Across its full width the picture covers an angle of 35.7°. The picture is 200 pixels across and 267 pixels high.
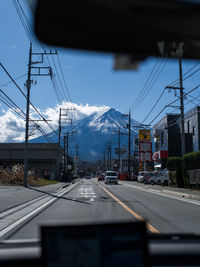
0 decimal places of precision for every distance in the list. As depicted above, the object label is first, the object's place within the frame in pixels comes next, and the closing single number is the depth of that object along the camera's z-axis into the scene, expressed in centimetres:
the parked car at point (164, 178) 3582
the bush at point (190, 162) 2520
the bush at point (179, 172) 2814
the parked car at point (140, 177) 4636
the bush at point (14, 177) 3403
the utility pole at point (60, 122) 5586
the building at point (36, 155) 6388
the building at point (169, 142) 5174
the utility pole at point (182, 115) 2879
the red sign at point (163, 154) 5350
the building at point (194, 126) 4778
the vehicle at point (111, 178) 4269
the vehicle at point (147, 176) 4384
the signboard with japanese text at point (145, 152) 5694
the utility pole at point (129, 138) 5687
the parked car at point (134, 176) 6247
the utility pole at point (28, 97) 2970
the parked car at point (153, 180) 3847
